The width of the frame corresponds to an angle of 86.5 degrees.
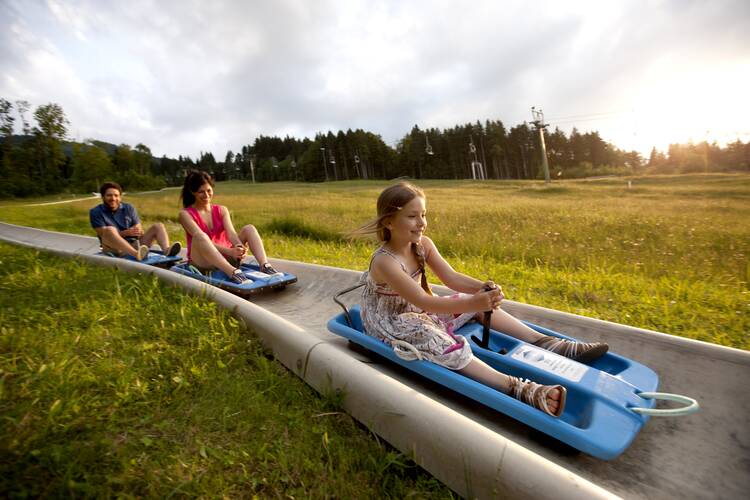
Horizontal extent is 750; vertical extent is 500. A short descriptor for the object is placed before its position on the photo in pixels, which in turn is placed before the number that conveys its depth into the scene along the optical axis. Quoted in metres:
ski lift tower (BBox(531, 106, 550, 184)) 34.66
